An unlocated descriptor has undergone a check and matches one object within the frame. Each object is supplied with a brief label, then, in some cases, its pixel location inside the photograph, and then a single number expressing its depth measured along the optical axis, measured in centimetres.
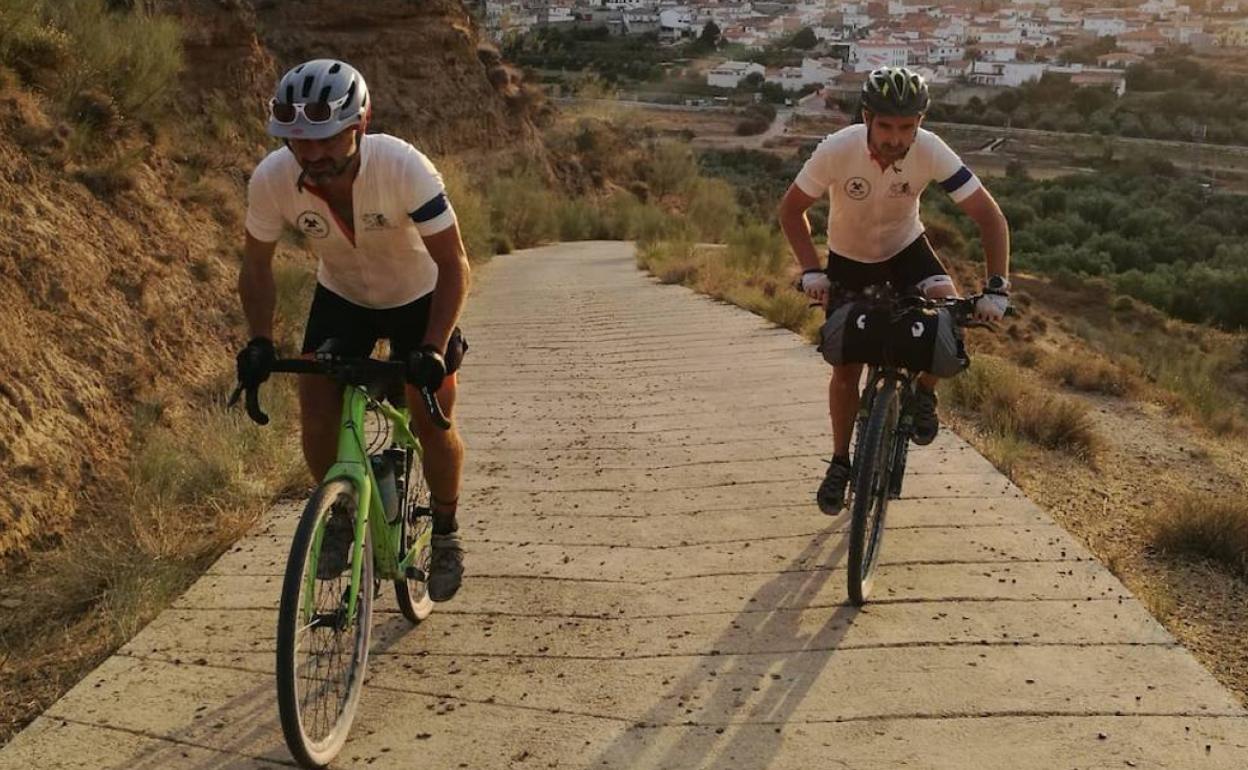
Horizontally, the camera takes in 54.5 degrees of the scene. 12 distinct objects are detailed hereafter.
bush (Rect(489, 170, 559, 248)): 2370
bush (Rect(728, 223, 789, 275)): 1580
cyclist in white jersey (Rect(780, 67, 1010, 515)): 464
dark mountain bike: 436
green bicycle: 317
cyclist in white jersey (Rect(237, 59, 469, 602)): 347
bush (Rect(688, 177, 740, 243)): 2631
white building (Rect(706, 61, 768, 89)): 7925
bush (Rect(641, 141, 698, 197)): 3409
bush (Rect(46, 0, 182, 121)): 982
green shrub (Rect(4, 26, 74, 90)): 902
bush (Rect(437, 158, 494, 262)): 1819
